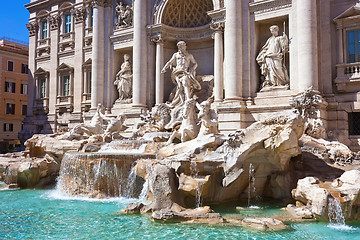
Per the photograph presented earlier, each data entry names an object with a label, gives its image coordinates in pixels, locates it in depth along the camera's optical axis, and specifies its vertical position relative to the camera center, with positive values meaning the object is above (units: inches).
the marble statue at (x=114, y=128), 670.0 +10.5
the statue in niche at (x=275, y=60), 623.8 +131.2
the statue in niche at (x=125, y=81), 858.1 +128.6
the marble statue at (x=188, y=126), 539.2 +10.9
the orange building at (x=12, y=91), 1478.8 +189.2
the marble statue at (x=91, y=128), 688.7 +11.2
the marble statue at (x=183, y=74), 727.1 +125.1
